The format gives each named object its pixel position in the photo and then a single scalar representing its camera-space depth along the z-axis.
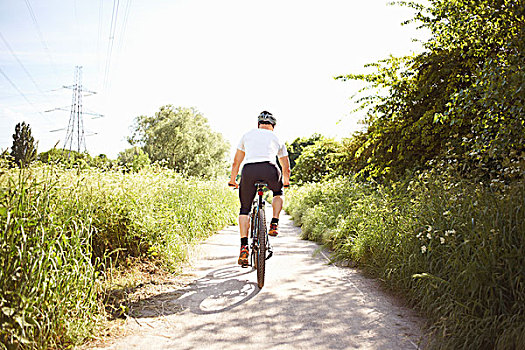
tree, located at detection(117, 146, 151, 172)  54.22
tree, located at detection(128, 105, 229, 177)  46.28
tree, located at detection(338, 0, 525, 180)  4.37
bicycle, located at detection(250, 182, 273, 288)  4.77
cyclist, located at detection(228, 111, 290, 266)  5.11
